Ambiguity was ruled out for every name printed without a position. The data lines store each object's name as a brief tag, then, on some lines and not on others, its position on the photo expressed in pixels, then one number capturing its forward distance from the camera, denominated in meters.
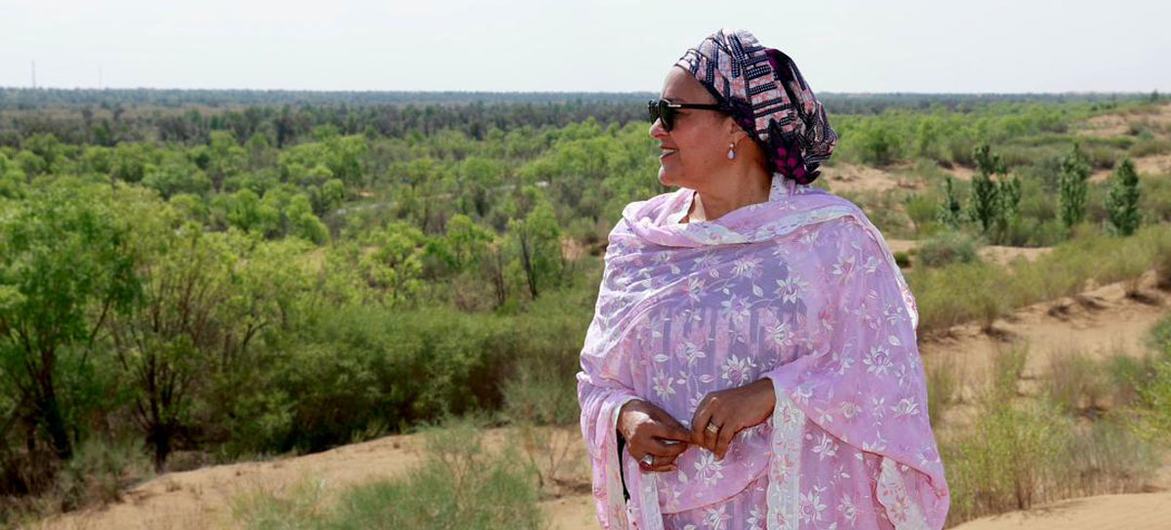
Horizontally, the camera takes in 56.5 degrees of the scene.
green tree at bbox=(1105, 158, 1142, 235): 26.28
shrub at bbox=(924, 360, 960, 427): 11.67
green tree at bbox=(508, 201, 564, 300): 24.58
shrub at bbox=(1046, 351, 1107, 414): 12.84
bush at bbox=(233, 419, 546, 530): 6.84
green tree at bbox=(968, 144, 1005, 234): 29.31
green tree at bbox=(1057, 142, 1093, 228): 30.02
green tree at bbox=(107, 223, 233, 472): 14.52
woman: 2.03
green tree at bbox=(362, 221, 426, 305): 21.02
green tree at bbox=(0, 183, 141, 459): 12.63
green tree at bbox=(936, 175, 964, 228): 29.77
